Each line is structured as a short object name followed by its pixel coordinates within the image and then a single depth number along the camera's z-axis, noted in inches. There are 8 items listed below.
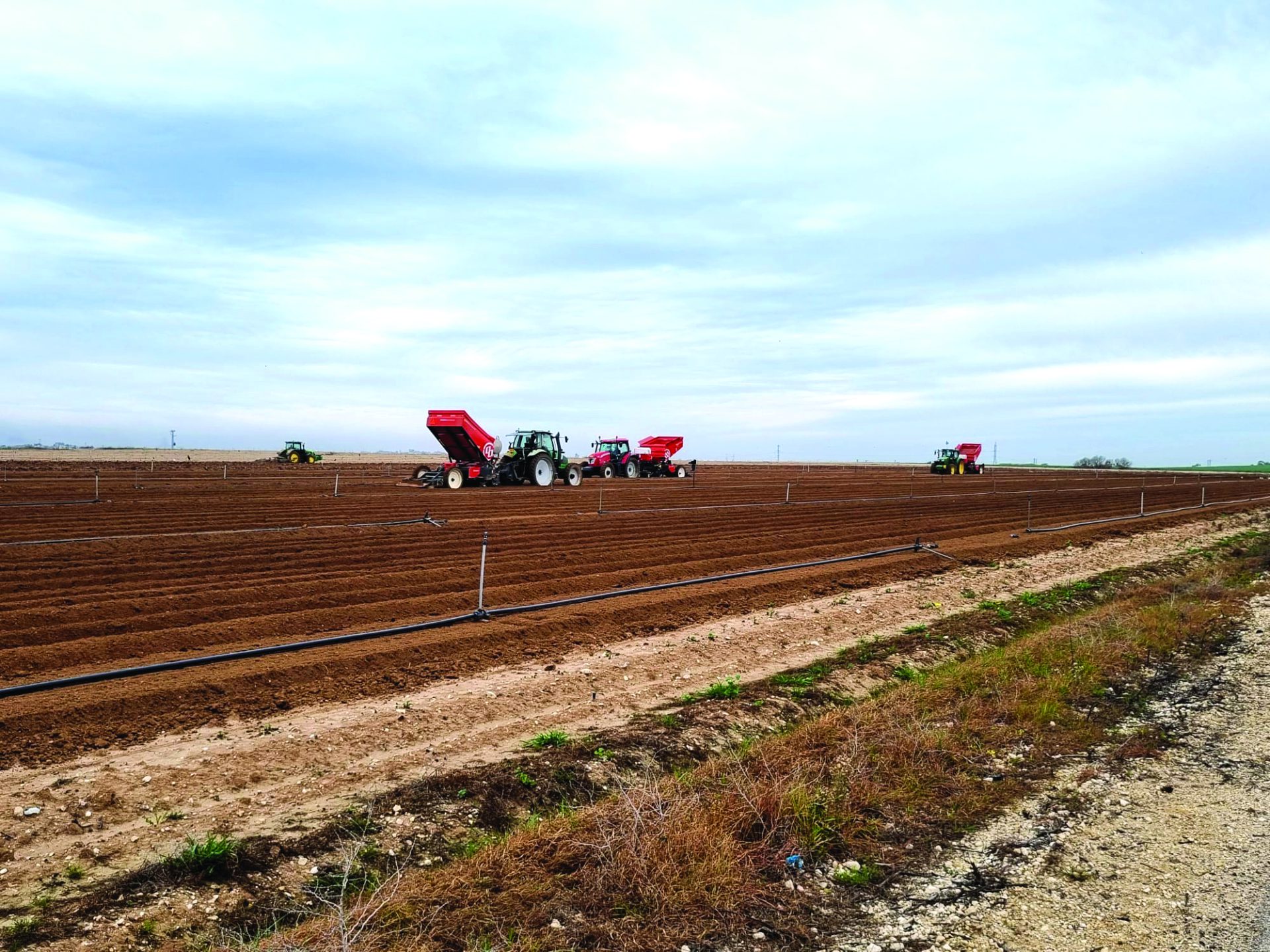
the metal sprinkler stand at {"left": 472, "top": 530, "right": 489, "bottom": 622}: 419.5
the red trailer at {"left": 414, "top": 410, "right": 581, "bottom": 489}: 1243.2
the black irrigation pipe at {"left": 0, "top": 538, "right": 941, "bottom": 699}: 298.2
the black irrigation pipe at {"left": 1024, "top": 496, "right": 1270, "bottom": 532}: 907.4
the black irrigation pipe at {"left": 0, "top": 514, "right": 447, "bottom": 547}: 597.9
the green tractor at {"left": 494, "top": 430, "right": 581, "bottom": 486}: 1322.6
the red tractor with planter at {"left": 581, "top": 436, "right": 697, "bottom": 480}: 1738.4
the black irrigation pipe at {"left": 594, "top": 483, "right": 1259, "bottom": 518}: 1002.8
